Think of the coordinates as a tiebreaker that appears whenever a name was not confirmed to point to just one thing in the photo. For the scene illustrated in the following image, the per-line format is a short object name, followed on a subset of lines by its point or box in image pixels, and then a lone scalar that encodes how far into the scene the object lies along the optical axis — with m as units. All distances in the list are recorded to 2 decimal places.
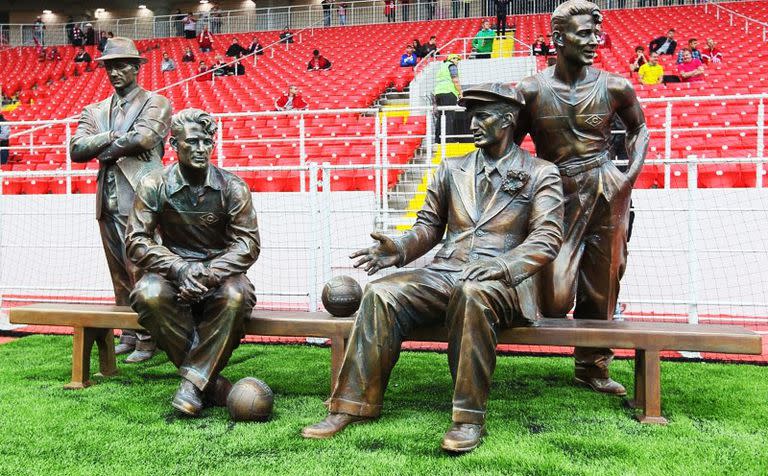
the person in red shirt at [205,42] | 23.94
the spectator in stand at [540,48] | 14.78
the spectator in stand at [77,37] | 25.83
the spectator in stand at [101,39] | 24.09
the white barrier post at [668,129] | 7.87
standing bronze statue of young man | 4.06
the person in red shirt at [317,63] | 18.43
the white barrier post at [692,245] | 5.53
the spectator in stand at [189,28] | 26.03
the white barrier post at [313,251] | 6.05
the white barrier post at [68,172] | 7.18
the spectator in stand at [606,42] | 16.86
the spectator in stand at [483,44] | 16.81
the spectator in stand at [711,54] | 15.15
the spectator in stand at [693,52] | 13.93
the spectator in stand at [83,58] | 23.14
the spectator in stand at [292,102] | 13.57
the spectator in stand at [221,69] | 19.85
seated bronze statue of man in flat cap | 3.50
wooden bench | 3.76
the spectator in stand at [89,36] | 25.84
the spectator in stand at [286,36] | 22.81
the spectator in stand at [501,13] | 18.83
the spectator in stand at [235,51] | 21.48
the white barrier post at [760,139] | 7.26
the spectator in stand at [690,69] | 13.36
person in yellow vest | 11.35
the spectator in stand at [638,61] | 13.93
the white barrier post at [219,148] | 9.32
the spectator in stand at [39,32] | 27.47
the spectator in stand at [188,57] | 22.52
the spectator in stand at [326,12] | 25.62
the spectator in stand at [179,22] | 27.47
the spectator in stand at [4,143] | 12.45
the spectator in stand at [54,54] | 24.86
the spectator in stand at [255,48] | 21.13
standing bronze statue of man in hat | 4.98
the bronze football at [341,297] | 4.25
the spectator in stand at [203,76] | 19.90
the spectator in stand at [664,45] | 16.28
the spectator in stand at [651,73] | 13.41
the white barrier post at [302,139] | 9.02
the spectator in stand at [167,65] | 21.33
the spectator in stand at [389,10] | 25.06
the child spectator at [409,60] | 17.33
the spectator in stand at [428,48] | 17.84
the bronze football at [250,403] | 3.86
